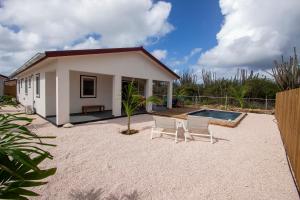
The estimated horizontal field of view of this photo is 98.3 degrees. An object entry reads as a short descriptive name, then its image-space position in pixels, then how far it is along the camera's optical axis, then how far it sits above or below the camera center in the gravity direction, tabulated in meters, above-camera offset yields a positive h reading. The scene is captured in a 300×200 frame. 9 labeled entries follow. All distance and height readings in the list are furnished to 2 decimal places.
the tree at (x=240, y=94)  11.12 +0.26
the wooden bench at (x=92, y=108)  7.79 -0.81
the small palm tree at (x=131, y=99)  4.91 -0.15
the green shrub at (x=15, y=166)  0.85 -0.52
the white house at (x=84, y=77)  5.48 +1.02
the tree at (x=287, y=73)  9.71 +1.95
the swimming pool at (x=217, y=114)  9.16 -1.30
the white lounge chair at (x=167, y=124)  4.63 -1.04
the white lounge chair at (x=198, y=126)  4.64 -1.06
